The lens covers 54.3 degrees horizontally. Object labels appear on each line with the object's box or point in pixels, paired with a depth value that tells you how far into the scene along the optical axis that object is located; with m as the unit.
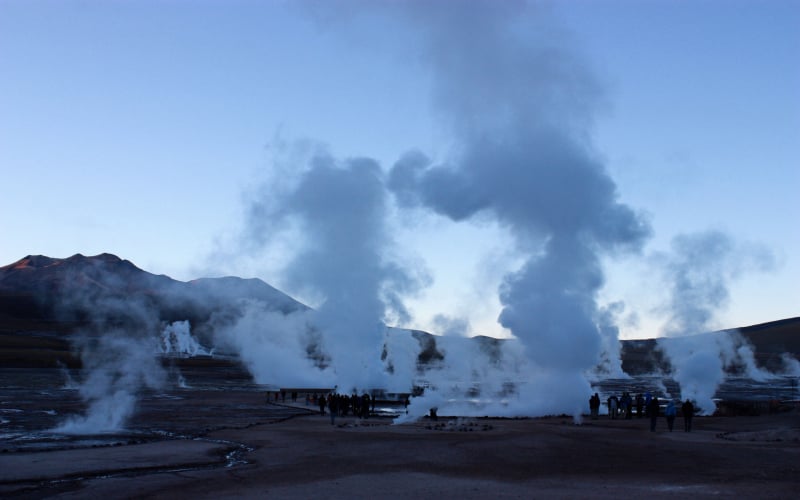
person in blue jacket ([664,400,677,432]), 34.22
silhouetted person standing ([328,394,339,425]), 39.34
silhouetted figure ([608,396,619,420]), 42.44
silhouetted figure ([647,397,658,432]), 33.47
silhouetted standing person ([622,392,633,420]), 43.12
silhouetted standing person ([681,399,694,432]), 34.80
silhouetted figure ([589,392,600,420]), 42.58
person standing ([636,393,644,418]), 44.12
